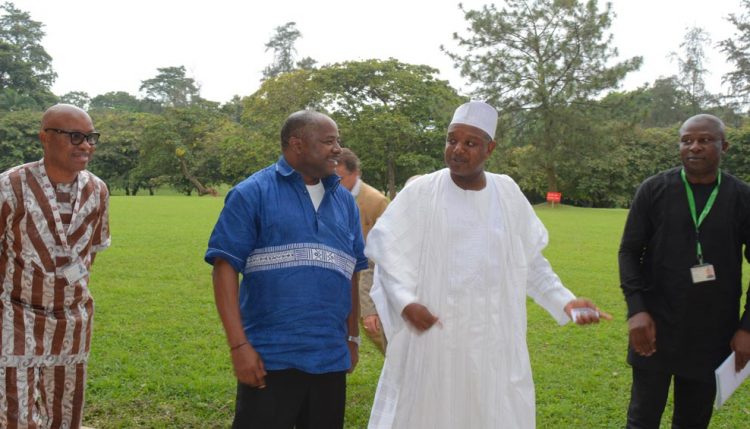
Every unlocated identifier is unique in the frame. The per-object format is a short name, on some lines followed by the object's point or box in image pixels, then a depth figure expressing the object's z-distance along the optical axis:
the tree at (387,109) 35.62
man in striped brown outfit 3.25
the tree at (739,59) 46.59
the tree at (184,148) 51.41
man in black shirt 3.51
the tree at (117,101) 88.25
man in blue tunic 2.71
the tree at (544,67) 37.84
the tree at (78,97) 84.11
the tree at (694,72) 54.56
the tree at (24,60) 60.16
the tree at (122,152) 52.50
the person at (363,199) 4.88
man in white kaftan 3.10
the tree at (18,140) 47.34
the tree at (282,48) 66.94
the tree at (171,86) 79.43
